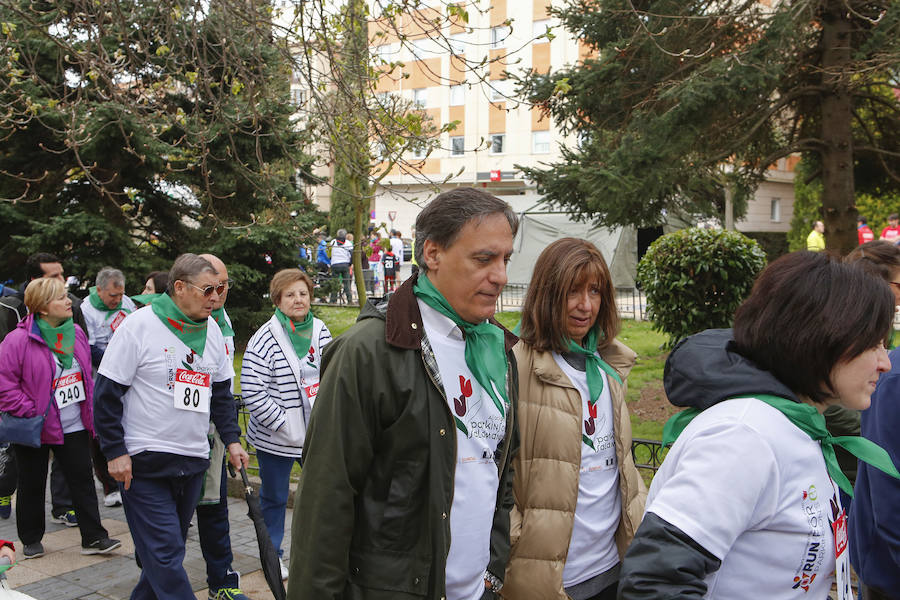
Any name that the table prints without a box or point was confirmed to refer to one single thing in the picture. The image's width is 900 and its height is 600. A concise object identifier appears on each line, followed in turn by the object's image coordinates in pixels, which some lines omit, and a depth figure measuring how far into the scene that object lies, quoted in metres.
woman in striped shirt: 5.06
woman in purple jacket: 5.74
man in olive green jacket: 2.16
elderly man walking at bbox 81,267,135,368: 7.12
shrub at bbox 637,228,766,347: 9.52
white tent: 24.38
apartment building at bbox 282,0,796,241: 38.78
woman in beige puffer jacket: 2.84
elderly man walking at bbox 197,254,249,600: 4.76
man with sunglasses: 4.11
